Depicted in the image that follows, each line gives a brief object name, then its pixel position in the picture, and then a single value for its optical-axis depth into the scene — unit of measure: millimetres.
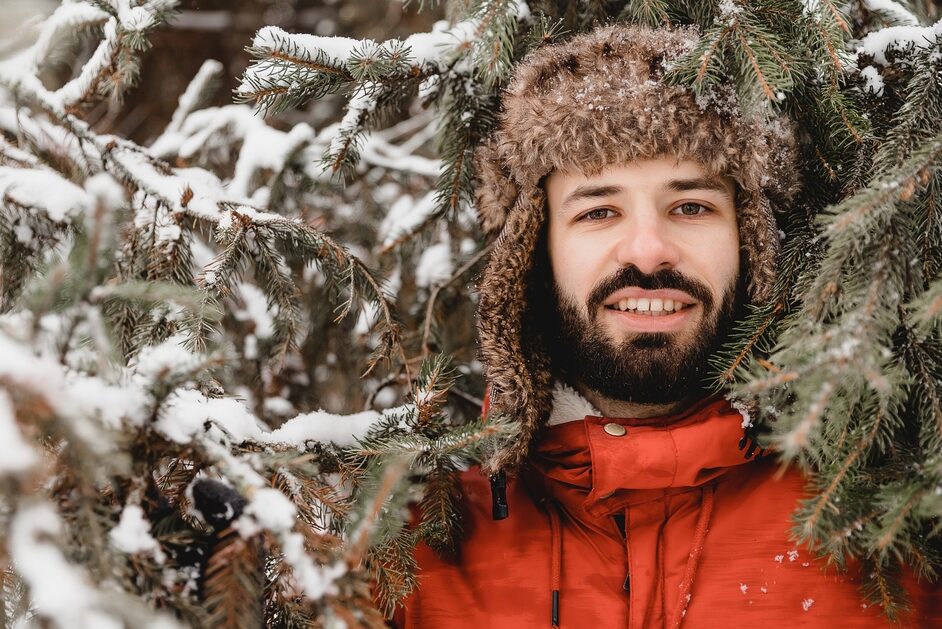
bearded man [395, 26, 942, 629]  1029
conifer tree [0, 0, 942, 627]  851
